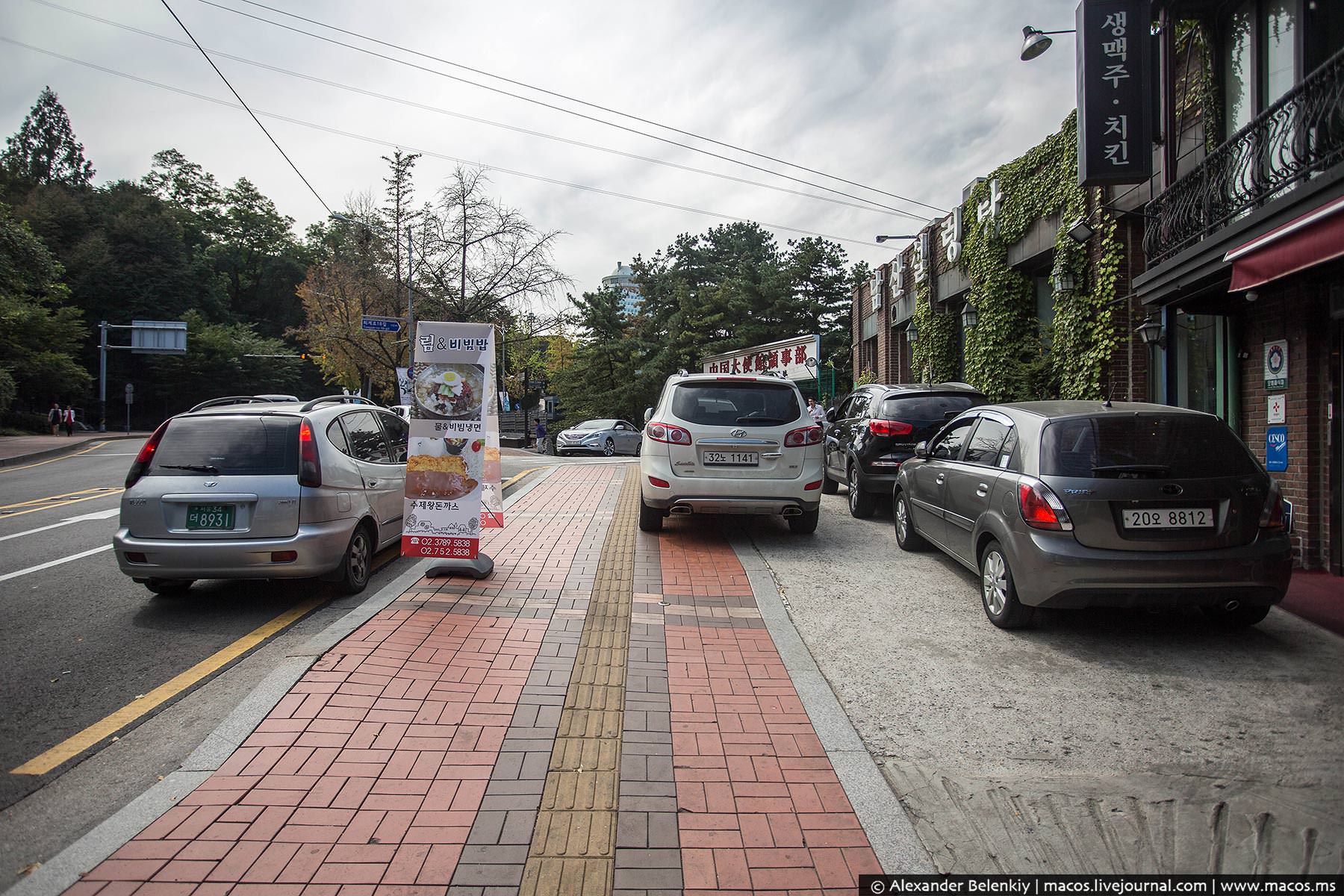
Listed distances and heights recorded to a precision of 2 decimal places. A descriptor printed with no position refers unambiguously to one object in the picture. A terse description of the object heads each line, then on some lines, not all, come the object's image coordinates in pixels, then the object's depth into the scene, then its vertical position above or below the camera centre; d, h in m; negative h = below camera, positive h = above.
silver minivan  5.53 -0.38
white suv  7.62 -0.08
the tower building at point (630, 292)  50.75 +10.71
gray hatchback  4.60 -0.44
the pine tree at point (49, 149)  66.31 +26.64
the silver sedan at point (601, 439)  29.00 +0.39
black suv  9.05 +0.23
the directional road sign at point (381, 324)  20.20 +3.34
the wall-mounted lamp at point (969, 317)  15.55 +2.67
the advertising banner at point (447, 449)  6.21 +0.00
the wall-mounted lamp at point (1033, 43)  10.88 +5.73
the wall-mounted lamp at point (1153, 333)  9.48 +1.42
